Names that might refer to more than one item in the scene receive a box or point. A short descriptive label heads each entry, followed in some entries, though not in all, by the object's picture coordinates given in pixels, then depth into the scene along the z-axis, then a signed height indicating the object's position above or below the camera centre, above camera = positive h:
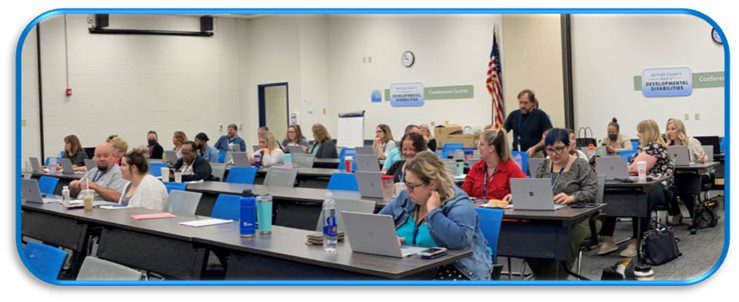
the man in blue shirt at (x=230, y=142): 14.23 -0.21
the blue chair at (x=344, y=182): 6.76 -0.47
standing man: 8.47 +0.00
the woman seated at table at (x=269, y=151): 10.00 -0.27
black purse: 5.49 -0.89
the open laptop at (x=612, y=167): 6.97 -0.40
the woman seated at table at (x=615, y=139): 11.26 -0.26
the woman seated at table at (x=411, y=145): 6.20 -0.14
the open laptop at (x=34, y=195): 5.45 -0.44
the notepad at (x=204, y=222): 4.77 -0.55
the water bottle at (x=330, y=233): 3.88 -0.51
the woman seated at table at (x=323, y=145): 11.20 -0.23
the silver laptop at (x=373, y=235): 3.58 -0.50
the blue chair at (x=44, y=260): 3.55 -0.58
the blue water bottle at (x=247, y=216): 4.24 -0.46
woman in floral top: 6.82 -0.45
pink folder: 5.17 -0.55
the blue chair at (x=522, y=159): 7.96 -0.35
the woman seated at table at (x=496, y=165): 5.64 -0.29
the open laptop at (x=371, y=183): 6.13 -0.43
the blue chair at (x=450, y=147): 12.05 -0.34
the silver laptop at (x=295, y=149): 11.79 -0.29
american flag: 13.17 +0.69
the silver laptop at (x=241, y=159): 10.12 -0.36
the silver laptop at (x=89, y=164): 10.19 -0.38
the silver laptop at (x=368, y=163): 8.62 -0.39
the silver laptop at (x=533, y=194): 5.10 -0.46
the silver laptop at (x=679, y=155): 8.08 -0.36
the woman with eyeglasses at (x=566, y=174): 5.47 -0.37
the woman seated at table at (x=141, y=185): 5.87 -0.39
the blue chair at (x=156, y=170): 9.20 -0.44
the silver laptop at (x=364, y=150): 11.38 -0.32
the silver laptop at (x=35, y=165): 8.49 -0.33
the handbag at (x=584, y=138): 12.07 -0.25
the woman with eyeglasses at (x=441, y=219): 3.81 -0.46
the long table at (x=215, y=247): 3.55 -0.61
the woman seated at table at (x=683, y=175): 8.02 -0.56
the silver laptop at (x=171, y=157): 11.45 -0.36
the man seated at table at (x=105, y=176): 6.66 -0.36
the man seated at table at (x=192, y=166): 8.34 -0.37
